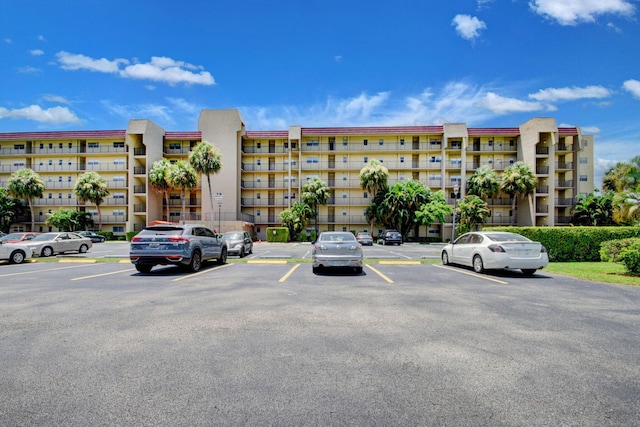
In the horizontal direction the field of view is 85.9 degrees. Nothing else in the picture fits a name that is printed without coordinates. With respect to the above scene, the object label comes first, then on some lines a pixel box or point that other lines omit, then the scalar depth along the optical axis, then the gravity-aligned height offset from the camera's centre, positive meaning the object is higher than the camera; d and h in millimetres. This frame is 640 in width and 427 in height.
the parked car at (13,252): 16500 -2152
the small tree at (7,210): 48562 -256
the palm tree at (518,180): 44500 +3943
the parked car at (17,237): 18344 -1635
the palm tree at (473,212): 43438 -210
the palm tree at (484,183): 45625 +3764
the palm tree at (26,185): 46625 +3244
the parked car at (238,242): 19422 -1931
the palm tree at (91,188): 46250 +2768
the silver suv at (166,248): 12039 -1373
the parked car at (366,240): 38469 -3373
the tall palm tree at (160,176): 45312 +4368
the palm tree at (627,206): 16783 +248
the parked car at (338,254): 11945 -1542
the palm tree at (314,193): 47312 +2293
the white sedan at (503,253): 11663 -1482
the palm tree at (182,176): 43594 +4179
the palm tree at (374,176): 46531 +4587
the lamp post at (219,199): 44644 +1402
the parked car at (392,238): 39512 -3232
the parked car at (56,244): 19703 -2191
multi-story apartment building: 48656 +6908
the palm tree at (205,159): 42156 +6151
